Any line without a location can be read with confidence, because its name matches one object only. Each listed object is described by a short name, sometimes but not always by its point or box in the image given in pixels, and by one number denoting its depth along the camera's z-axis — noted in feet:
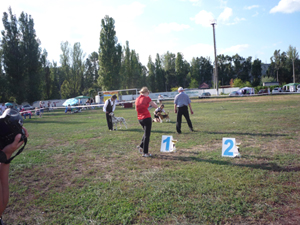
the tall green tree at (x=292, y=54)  230.89
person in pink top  21.27
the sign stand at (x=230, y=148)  19.27
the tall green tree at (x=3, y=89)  129.96
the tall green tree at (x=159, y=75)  238.07
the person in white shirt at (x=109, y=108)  38.63
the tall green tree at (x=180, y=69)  244.83
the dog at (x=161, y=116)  46.29
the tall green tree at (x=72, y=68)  193.88
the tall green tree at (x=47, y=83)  184.75
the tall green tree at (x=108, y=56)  158.61
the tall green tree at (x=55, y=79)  188.75
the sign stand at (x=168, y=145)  22.28
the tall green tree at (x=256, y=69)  235.61
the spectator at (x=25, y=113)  75.76
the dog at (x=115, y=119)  38.31
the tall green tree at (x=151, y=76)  233.96
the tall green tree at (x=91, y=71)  228.22
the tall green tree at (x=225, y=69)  247.70
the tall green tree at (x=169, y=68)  247.91
